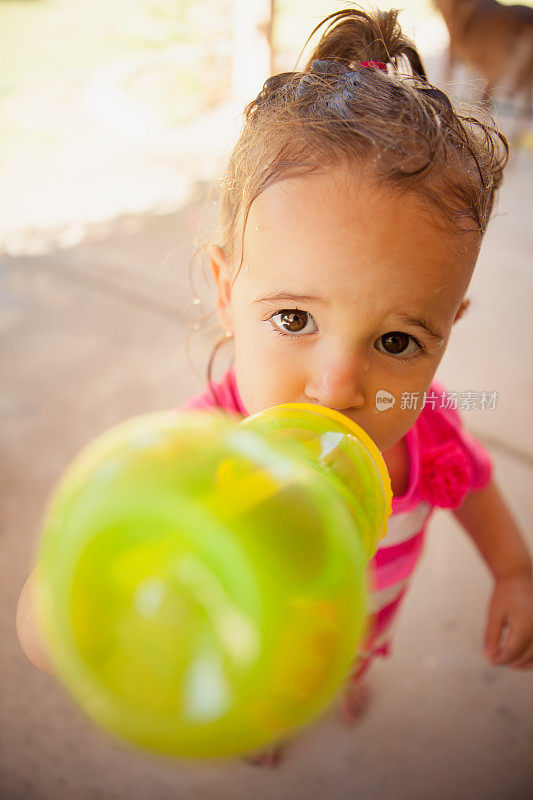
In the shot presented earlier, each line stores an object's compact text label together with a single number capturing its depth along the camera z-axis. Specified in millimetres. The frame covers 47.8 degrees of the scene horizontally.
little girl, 513
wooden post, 2451
